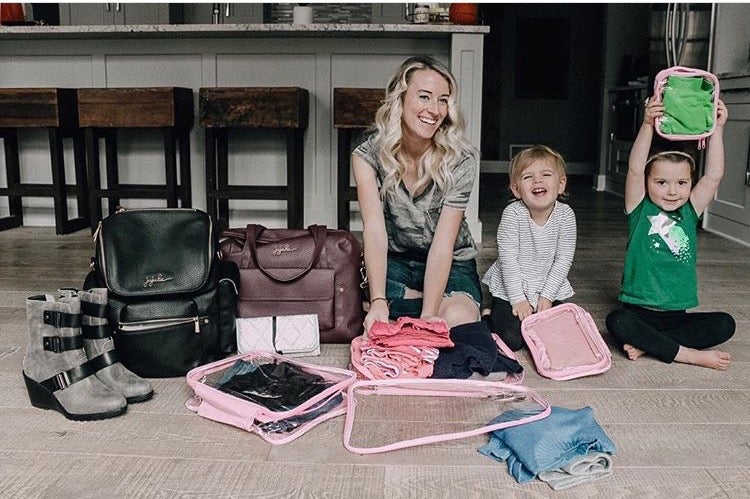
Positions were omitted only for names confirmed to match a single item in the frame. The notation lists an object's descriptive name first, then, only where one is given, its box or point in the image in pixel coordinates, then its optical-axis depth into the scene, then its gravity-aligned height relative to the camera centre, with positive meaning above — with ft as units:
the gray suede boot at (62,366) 5.24 -1.65
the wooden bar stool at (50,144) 12.64 -0.17
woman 6.94 -0.42
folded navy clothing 5.96 -1.81
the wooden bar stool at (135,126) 12.41 +0.13
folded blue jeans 4.41 -1.87
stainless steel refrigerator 13.83 +1.97
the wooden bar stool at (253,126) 12.01 +0.15
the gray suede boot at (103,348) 5.50 -1.57
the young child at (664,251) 6.61 -1.05
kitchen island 13.12 +1.19
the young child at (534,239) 7.19 -0.99
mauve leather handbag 6.94 -1.33
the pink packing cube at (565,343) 6.20 -1.80
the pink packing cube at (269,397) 5.03 -1.88
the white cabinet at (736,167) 12.57 -0.51
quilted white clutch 6.53 -1.76
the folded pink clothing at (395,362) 5.88 -1.80
